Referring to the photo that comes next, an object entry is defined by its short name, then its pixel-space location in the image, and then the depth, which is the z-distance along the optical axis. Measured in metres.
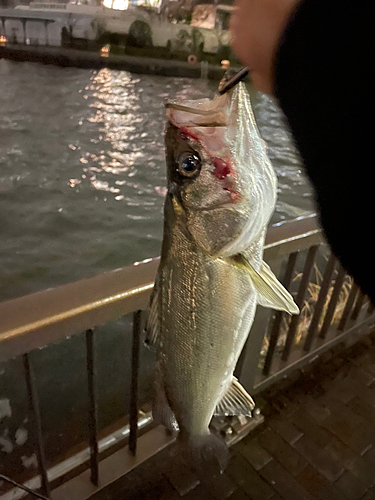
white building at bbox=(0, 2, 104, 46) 24.62
